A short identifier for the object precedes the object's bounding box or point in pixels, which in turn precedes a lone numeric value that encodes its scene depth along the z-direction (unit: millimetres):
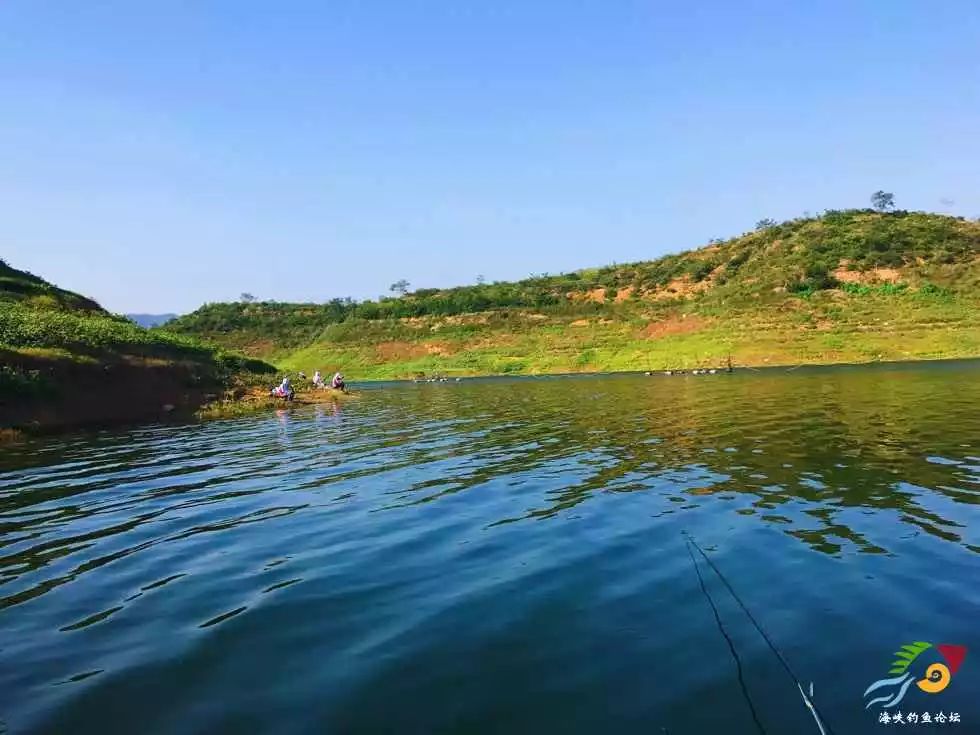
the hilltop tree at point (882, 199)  157000
